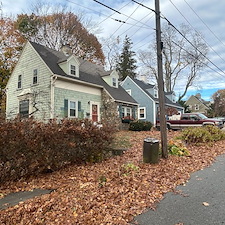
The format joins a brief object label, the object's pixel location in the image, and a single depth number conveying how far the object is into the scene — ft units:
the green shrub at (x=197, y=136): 30.60
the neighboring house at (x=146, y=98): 76.64
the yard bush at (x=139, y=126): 51.65
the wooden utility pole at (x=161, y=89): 22.22
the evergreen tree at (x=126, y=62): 120.57
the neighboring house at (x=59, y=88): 43.45
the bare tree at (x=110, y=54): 91.71
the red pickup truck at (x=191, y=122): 51.54
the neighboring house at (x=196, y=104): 161.99
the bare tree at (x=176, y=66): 96.77
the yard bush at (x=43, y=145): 14.87
